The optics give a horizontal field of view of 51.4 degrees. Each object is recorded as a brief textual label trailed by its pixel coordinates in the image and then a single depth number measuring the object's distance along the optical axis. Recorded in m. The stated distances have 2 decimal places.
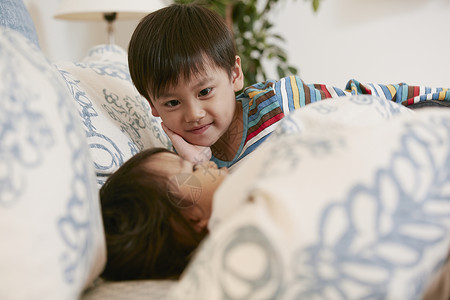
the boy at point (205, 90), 1.03
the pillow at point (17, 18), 0.98
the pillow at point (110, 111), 0.89
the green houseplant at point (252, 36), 2.55
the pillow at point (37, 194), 0.43
